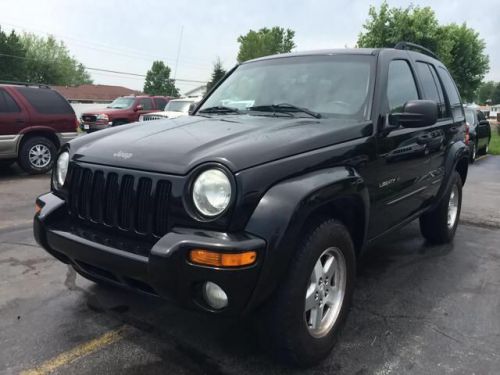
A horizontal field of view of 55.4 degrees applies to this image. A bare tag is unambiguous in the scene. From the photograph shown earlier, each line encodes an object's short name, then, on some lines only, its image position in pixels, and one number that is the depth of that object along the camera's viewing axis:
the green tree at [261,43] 54.59
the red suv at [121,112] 16.56
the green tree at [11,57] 53.53
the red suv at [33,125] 9.03
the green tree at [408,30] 24.39
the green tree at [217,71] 41.60
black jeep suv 2.26
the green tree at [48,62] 63.84
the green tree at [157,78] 72.81
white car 14.45
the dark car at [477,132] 12.88
